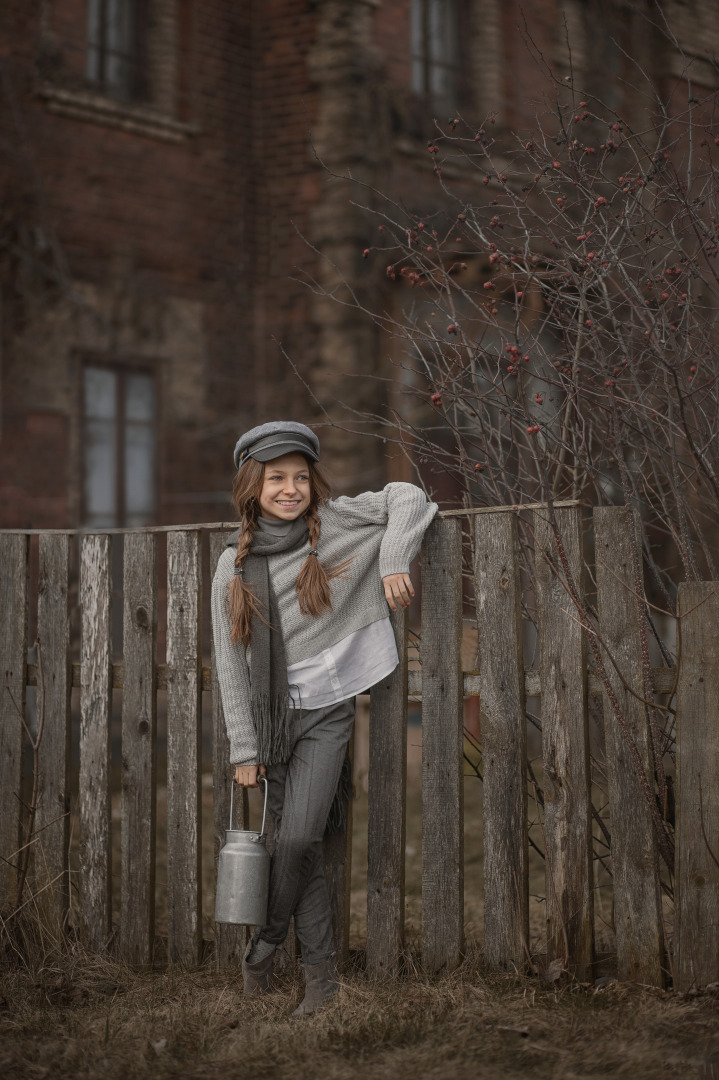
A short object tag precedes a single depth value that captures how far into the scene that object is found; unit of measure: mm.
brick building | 8938
